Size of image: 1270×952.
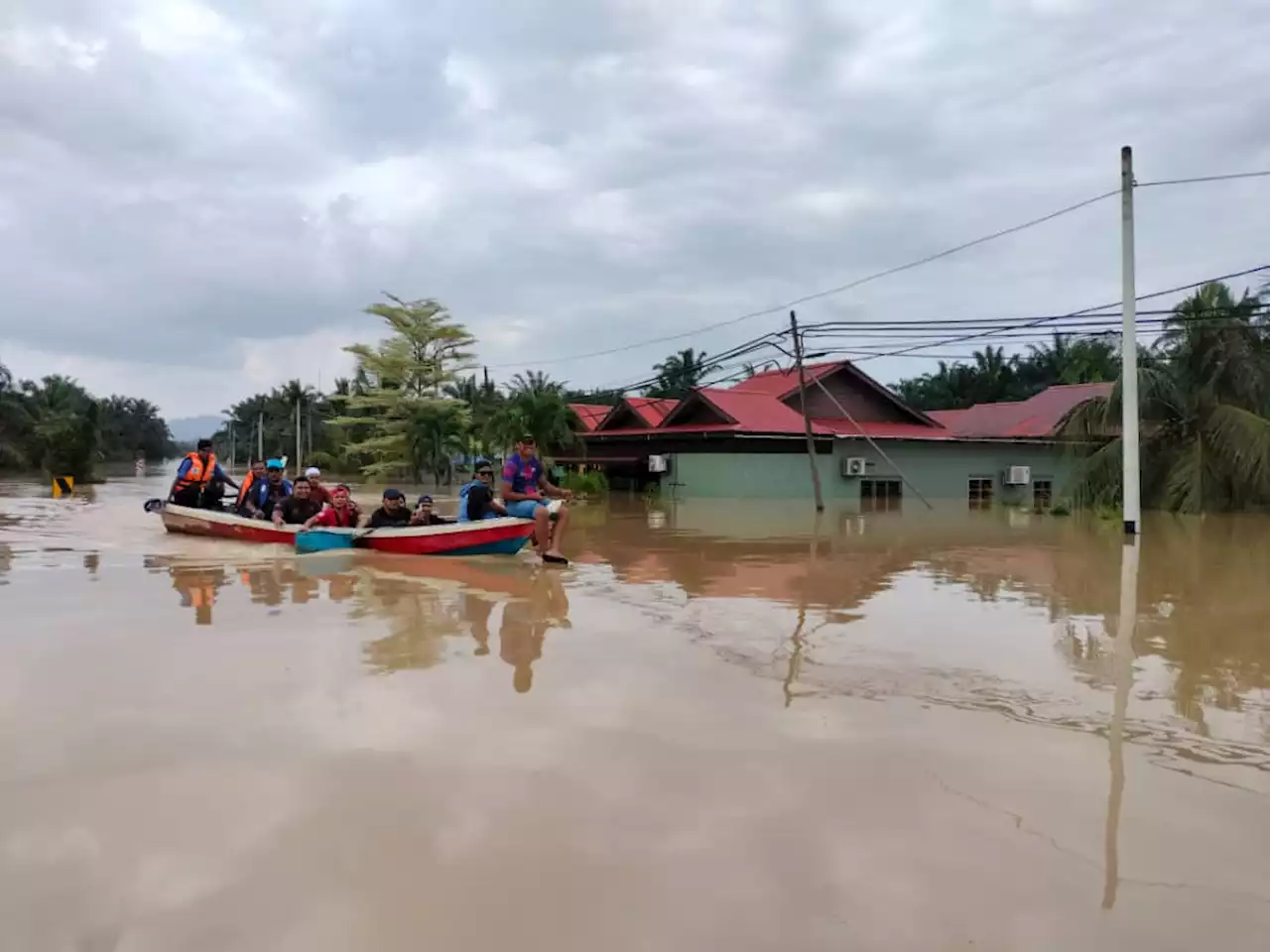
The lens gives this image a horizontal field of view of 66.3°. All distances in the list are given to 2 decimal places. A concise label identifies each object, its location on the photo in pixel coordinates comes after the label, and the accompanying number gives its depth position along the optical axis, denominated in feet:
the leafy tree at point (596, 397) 147.61
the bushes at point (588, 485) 97.71
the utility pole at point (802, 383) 78.43
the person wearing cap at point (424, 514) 41.06
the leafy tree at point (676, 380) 175.22
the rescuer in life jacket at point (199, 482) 49.78
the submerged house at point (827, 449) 92.17
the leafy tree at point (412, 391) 121.80
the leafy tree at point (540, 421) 97.81
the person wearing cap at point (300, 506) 44.86
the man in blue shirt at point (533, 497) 38.96
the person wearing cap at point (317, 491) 45.29
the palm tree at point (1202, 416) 67.26
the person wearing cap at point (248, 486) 47.01
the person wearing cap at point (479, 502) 40.47
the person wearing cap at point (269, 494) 47.26
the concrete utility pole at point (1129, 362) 51.98
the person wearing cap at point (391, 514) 42.11
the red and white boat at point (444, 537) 38.55
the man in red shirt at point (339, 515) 42.75
